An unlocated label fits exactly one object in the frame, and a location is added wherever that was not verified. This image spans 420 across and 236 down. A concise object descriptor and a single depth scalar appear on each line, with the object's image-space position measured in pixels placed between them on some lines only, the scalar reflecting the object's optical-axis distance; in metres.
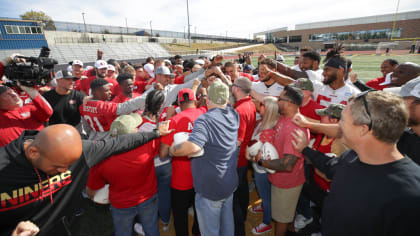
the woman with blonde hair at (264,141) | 2.69
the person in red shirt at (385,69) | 5.55
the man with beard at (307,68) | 4.62
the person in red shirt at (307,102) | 3.02
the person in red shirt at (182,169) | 2.45
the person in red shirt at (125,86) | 3.89
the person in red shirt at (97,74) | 5.62
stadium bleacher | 29.31
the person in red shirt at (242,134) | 2.76
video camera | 2.51
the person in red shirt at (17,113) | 2.70
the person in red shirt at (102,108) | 3.22
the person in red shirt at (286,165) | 2.24
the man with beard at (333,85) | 3.69
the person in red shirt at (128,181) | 2.13
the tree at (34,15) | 56.57
